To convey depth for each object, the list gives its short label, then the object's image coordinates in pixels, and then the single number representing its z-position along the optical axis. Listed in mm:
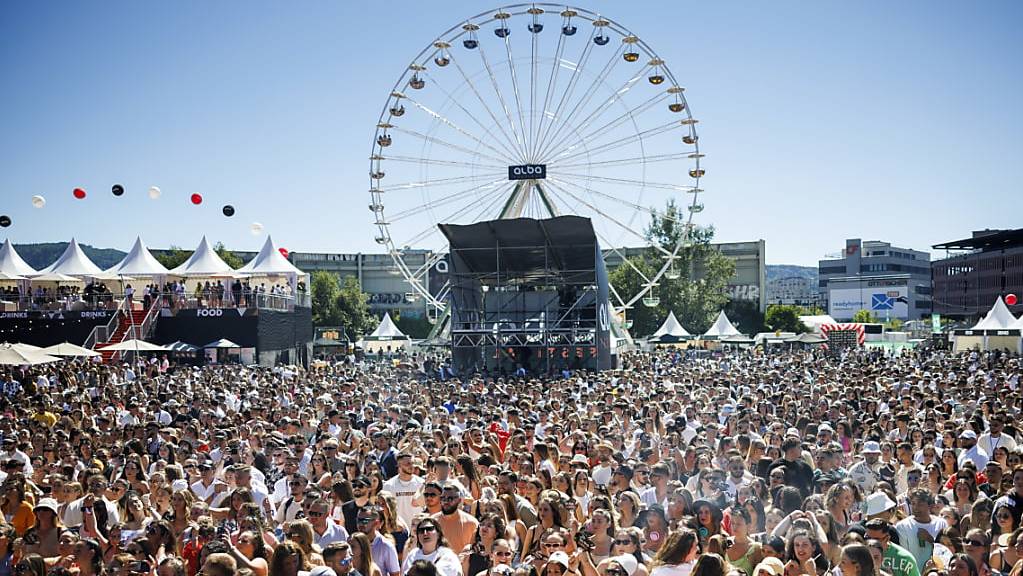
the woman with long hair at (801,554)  5480
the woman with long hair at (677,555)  5324
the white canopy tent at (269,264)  40344
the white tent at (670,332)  50469
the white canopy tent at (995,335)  39438
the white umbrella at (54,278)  40562
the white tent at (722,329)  49812
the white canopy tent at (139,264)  39125
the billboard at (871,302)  121312
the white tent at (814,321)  71975
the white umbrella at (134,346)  27031
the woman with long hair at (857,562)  5082
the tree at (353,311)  76344
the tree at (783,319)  80062
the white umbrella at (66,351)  23094
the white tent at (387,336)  52844
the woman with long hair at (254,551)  5609
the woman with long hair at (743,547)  5902
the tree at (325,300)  75562
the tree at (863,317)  110375
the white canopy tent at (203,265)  39094
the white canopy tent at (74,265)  41656
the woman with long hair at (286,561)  5332
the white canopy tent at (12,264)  40562
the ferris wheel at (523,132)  34156
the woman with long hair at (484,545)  6074
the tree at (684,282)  69312
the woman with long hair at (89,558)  5898
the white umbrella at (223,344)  33000
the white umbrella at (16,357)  20473
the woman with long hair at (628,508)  6820
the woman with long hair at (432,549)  5621
